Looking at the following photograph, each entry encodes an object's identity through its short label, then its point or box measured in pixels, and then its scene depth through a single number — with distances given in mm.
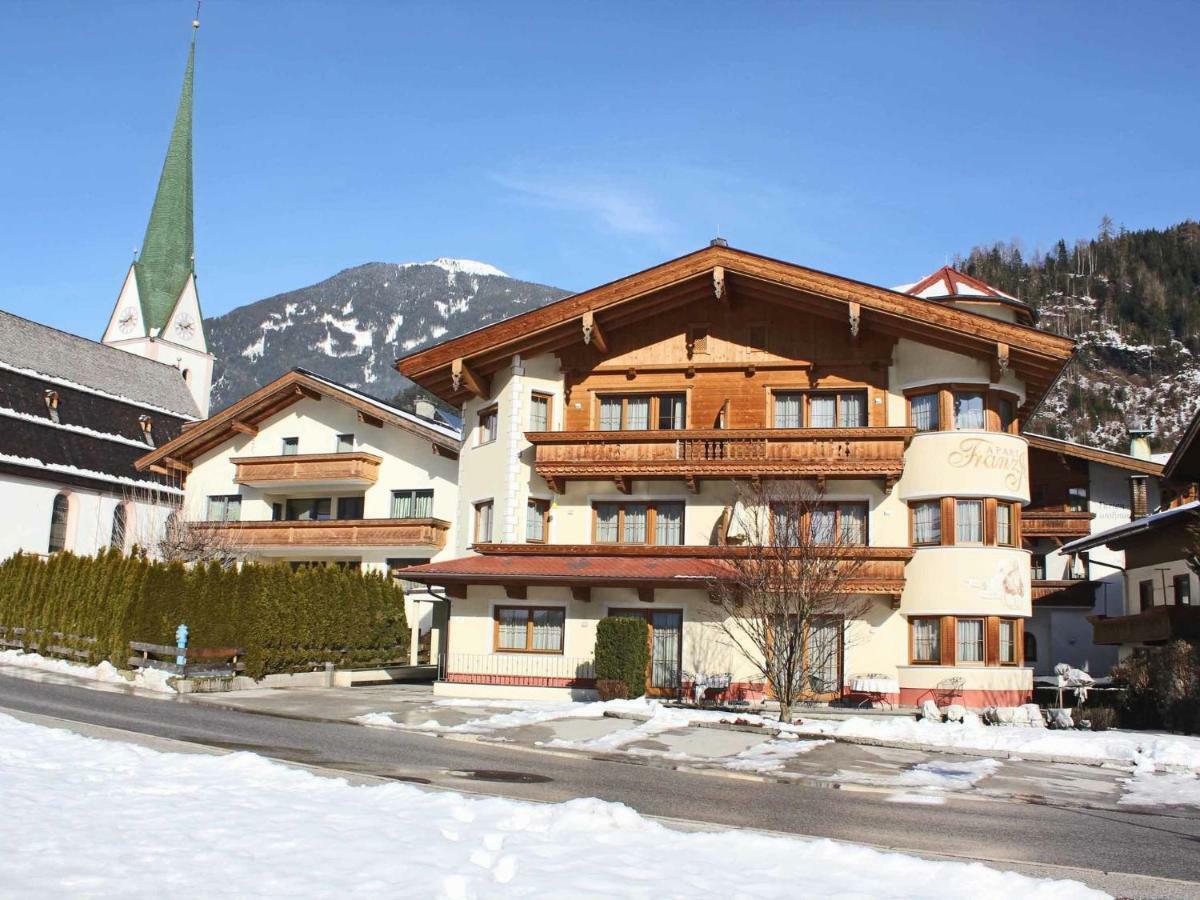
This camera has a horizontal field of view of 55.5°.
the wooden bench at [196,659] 28531
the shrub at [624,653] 27328
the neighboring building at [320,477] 42719
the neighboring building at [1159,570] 28297
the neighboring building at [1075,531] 41469
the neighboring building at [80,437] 54656
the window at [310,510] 46281
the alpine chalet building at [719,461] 28750
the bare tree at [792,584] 23984
